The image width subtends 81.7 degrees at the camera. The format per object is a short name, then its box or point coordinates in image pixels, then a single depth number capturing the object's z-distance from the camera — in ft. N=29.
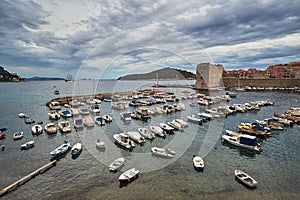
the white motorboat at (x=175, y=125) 99.07
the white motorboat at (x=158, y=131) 88.22
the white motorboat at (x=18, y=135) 84.56
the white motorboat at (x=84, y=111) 139.07
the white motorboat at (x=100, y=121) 109.67
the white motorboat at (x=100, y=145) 74.51
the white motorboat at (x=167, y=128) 94.22
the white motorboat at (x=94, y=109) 147.60
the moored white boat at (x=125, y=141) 73.72
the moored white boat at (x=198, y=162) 57.28
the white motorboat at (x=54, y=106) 159.53
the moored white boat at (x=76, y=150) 67.36
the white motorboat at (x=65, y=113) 131.35
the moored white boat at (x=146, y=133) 83.97
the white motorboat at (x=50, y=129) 92.63
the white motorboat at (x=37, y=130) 92.03
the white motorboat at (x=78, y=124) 101.40
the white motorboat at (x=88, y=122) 104.27
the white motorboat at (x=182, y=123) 103.76
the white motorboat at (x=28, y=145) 73.87
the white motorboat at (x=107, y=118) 117.40
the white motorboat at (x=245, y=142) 72.41
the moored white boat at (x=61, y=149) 66.28
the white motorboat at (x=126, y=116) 120.47
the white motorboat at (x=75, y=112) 133.96
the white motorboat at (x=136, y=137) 78.81
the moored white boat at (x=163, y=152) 65.72
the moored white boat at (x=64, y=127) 94.17
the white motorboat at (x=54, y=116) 125.31
